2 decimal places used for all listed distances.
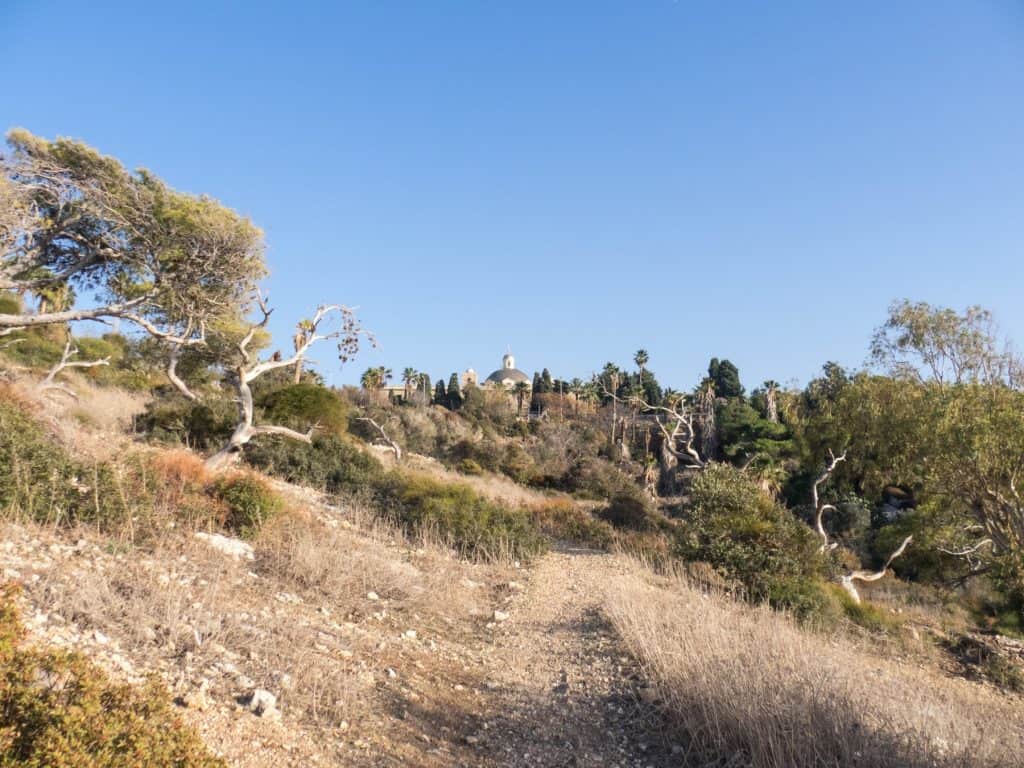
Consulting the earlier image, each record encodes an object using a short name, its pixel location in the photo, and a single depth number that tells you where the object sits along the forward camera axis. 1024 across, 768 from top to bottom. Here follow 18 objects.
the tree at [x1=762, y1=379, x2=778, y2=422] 45.47
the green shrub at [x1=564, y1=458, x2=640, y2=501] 28.42
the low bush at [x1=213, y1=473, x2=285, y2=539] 9.38
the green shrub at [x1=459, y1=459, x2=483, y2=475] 28.08
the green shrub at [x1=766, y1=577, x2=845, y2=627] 10.92
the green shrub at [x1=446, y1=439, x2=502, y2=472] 31.81
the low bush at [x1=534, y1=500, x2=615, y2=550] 16.59
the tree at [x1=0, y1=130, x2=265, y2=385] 11.39
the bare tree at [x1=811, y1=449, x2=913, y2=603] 15.12
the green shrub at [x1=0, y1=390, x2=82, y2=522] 6.69
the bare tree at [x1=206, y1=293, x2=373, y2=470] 13.39
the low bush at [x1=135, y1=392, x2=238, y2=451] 16.61
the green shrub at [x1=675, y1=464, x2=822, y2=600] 12.16
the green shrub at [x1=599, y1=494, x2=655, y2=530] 19.38
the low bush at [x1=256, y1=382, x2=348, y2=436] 19.77
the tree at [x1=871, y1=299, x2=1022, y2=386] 14.09
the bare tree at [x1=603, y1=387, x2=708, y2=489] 22.13
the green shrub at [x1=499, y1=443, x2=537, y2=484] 30.74
